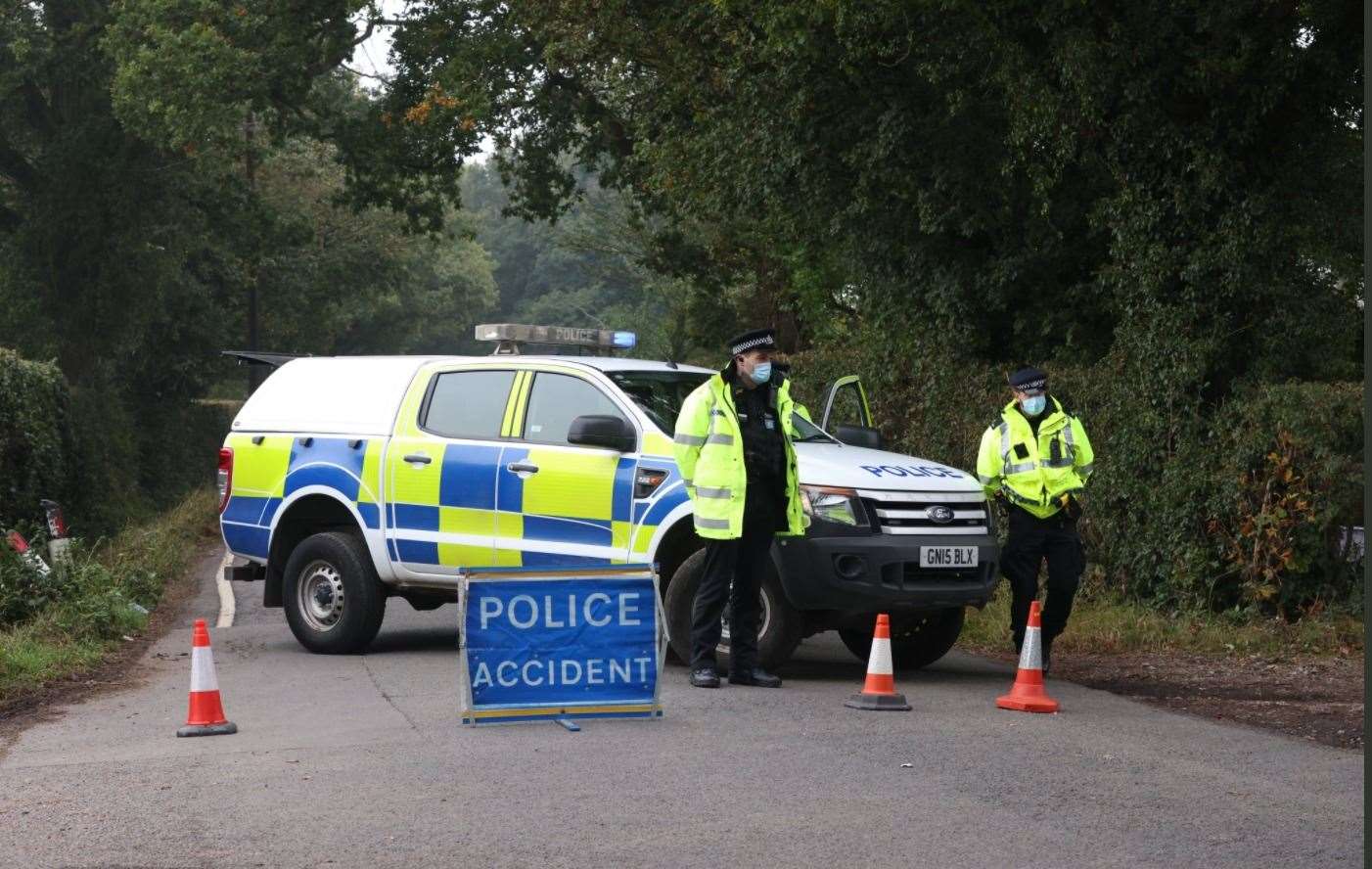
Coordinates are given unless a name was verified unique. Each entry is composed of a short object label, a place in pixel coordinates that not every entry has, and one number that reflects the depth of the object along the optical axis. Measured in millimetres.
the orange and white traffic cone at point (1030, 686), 19109
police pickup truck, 20875
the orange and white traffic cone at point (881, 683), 19094
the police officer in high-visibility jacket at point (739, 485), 19969
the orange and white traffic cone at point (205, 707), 17937
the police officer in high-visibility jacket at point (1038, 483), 21766
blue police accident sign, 18141
